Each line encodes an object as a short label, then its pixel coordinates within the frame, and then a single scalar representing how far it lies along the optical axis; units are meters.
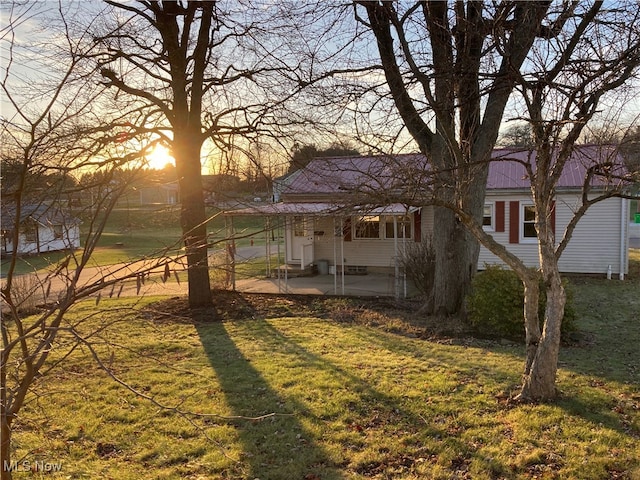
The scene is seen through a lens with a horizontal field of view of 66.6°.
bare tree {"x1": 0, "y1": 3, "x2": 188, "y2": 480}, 2.02
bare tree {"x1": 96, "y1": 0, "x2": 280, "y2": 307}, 9.79
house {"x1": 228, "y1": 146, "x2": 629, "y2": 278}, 14.57
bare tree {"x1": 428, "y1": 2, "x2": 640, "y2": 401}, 4.47
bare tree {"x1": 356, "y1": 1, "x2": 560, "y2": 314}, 4.73
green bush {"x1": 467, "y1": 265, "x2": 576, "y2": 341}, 8.03
